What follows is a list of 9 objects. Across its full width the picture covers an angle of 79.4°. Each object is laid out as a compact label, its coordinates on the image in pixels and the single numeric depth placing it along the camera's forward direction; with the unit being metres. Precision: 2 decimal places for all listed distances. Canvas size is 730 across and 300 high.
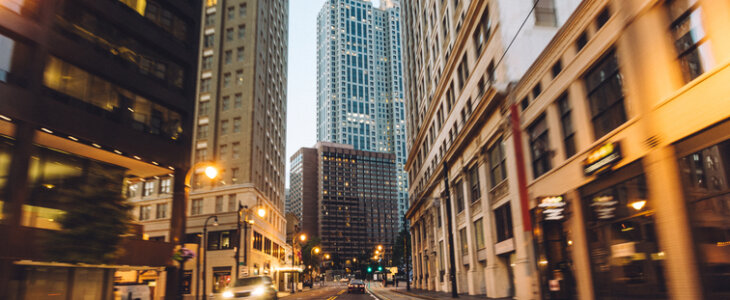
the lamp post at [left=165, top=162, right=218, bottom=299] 22.30
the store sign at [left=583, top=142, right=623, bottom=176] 15.25
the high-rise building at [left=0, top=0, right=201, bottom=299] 16.95
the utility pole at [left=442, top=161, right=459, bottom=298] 27.94
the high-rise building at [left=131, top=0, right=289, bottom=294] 49.19
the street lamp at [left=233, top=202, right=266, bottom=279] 29.27
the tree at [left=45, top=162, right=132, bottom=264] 15.69
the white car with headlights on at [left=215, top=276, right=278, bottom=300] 18.50
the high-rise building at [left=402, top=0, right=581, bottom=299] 24.25
